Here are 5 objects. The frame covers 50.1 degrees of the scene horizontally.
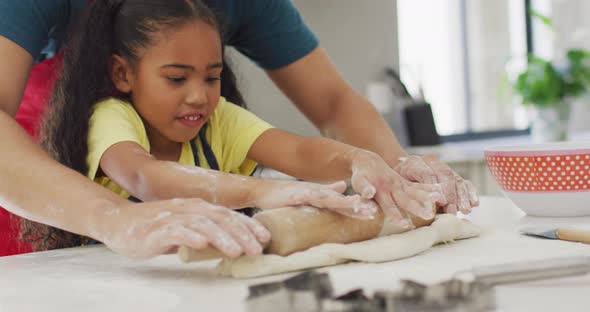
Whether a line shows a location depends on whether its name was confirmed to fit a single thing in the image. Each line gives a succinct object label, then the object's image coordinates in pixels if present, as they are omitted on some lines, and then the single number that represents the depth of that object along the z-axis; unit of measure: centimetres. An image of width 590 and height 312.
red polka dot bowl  95
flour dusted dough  68
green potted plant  338
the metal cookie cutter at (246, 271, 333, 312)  48
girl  95
